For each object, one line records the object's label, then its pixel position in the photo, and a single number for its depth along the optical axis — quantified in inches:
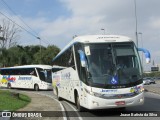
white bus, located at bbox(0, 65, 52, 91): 845.5
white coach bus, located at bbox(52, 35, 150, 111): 285.8
